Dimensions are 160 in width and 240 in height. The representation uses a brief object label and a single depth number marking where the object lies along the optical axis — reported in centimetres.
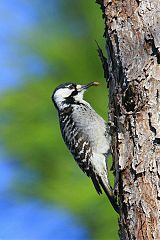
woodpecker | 1125
